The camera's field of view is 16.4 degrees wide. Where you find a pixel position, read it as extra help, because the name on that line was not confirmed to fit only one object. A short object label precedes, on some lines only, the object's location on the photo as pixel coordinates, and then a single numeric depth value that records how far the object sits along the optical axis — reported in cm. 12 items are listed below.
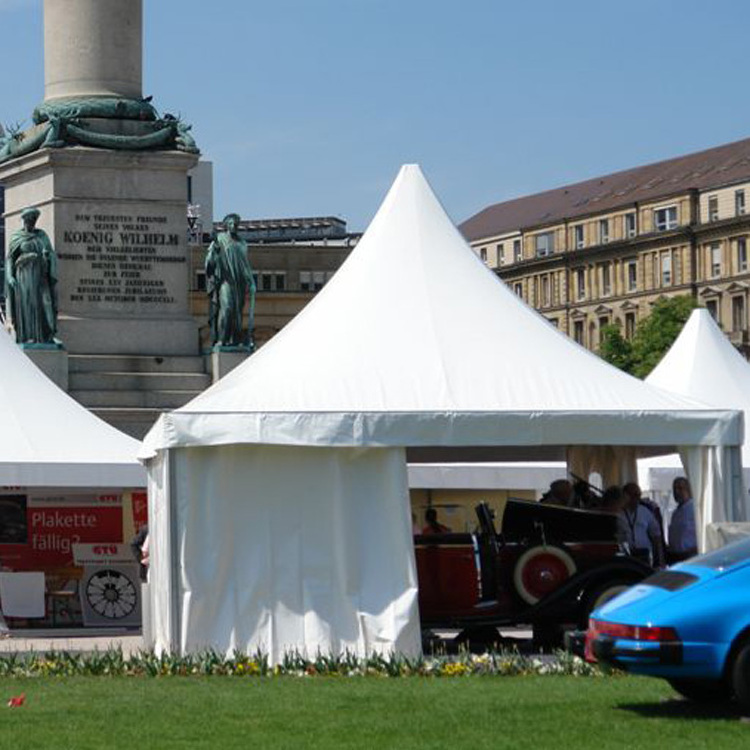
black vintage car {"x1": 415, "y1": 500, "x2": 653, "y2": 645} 2512
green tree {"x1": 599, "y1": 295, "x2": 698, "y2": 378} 11619
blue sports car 1789
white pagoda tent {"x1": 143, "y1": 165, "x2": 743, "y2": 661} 2361
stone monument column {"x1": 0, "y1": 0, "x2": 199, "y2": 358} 4231
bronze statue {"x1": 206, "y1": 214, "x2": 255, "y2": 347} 4312
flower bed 2189
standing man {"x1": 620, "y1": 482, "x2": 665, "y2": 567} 2700
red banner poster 3369
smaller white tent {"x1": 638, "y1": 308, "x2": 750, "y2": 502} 3844
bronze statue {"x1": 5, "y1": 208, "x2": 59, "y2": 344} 4025
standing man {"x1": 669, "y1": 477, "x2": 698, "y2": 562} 2867
